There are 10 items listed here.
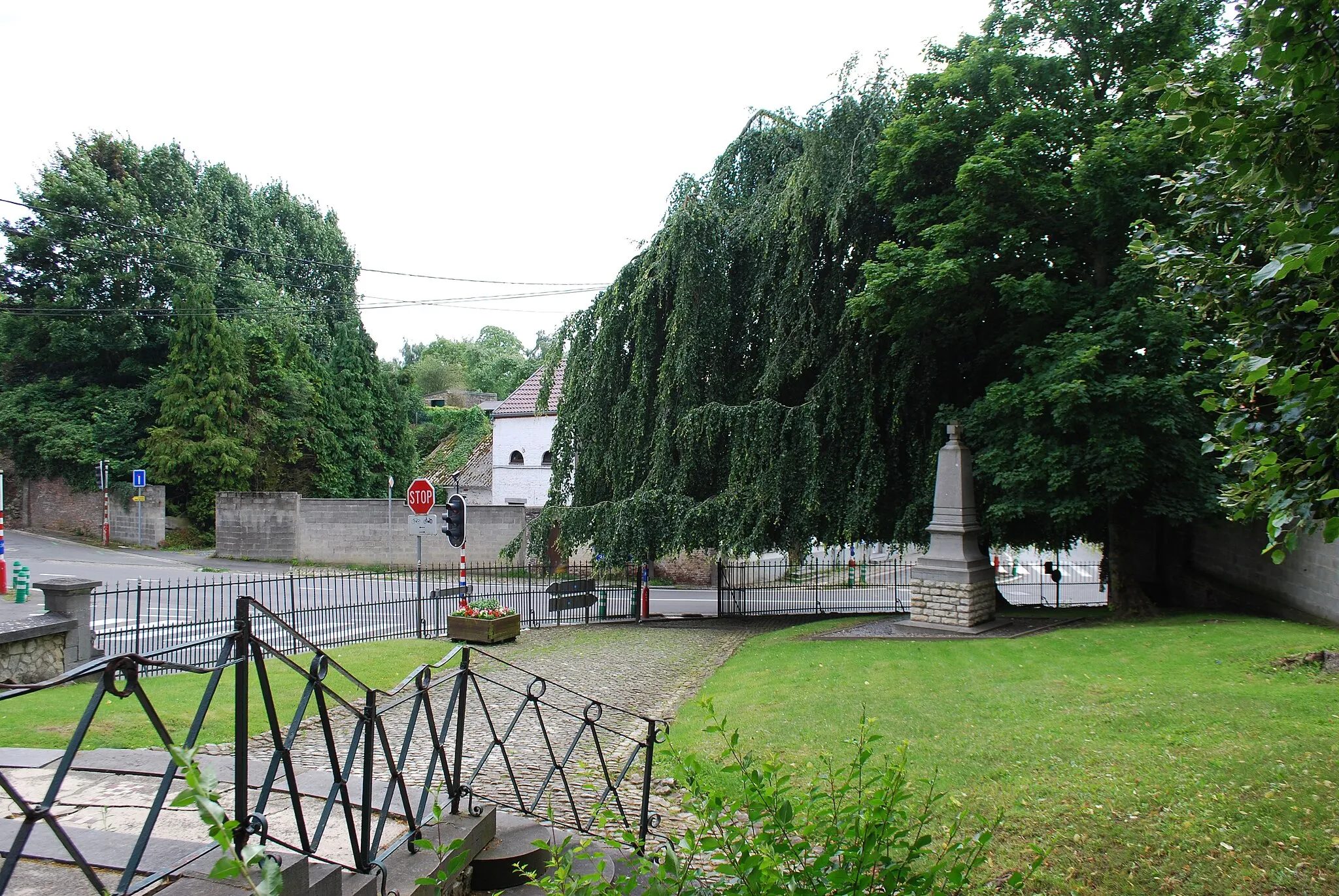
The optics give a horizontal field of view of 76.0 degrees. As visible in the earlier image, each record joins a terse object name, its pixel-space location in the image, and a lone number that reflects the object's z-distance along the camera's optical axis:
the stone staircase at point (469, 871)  2.92
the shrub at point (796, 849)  2.56
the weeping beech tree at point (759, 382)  15.90
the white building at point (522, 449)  32.38
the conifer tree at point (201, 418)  28.70
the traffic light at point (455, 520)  14.94
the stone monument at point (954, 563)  13.88
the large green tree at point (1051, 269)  12.58
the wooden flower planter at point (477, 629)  14.05
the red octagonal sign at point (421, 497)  15.24
